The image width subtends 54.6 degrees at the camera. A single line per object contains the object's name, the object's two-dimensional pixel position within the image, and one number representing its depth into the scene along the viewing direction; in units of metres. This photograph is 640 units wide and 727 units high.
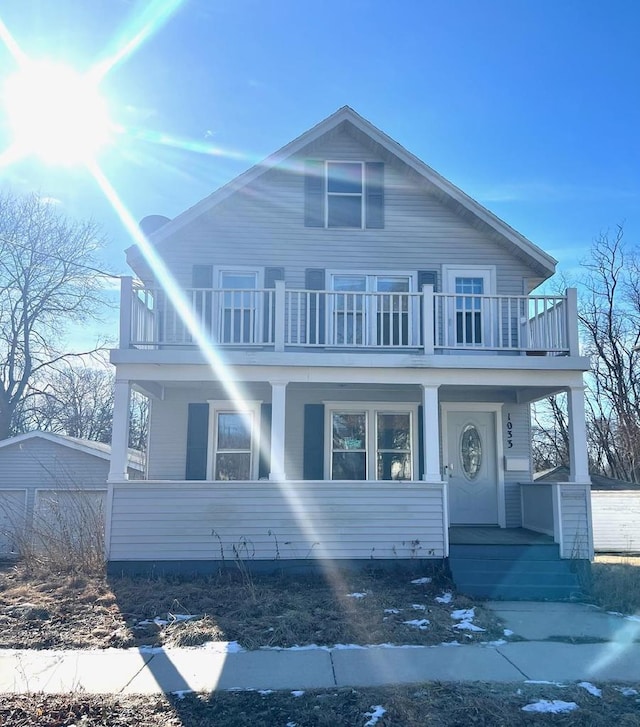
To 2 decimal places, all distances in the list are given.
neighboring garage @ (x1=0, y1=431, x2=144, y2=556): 17.24
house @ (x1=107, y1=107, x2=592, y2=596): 8.88
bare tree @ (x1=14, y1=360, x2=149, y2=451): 29.09
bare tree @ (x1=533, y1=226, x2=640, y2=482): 27.03
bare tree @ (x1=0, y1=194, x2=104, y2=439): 25.52
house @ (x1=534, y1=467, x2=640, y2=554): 16.05
